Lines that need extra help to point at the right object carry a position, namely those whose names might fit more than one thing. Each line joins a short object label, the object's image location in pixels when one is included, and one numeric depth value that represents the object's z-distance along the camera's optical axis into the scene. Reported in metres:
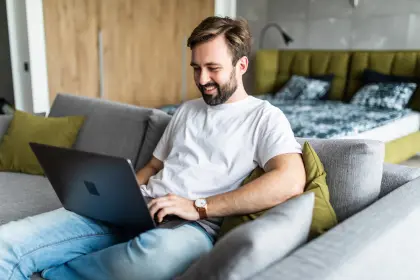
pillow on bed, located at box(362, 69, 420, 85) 4.11
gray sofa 0.89
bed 3.22
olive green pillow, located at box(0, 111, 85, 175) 2.39
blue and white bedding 2.96
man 1.21
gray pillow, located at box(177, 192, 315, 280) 0.83
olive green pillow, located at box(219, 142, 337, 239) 1.22
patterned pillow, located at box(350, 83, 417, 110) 3.94
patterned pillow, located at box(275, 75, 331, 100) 4.51
